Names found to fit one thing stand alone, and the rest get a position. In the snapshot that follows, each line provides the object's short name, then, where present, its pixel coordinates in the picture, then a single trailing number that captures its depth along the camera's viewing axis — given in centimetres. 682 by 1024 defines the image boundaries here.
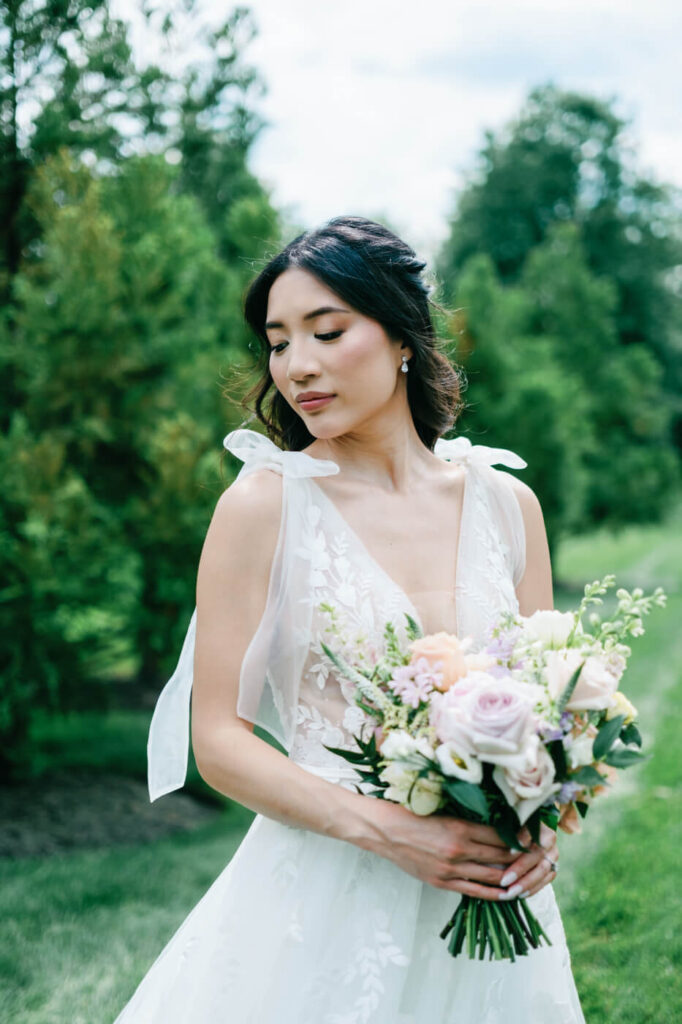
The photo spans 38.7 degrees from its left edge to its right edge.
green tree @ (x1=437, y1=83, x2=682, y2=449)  3069
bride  202
